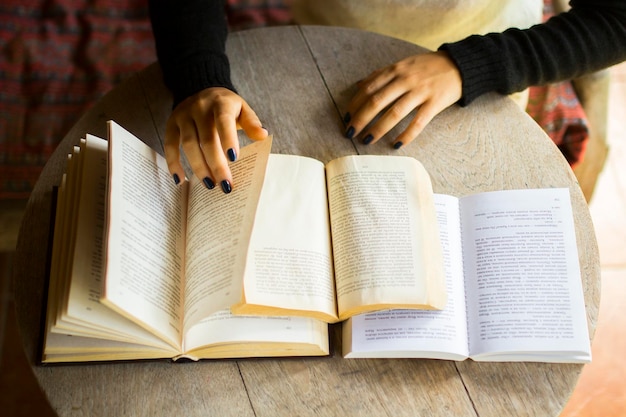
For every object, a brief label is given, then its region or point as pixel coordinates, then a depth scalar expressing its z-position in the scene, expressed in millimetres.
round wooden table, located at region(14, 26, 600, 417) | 717
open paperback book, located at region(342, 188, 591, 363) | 719
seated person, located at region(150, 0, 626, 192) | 893
